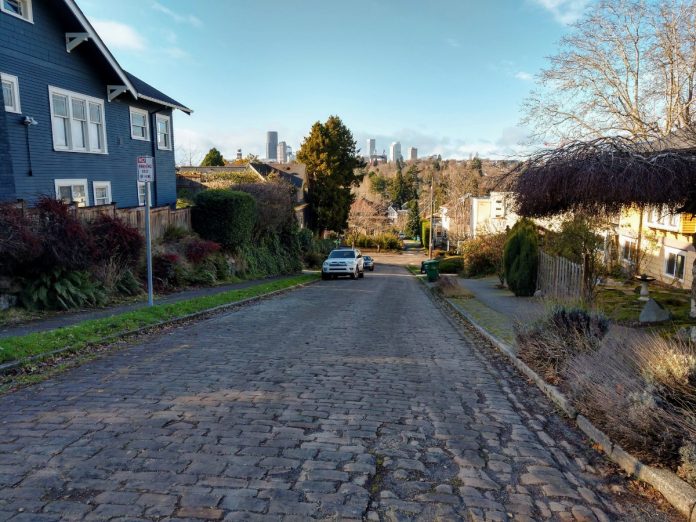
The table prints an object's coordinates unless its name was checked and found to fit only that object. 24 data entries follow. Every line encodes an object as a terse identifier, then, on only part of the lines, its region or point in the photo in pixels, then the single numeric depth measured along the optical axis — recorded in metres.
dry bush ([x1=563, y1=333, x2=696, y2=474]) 3.99
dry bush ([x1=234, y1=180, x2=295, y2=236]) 27.03
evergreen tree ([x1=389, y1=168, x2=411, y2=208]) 106.81
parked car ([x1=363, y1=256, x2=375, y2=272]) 40.24
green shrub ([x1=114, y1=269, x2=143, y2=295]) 13.56
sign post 10.95
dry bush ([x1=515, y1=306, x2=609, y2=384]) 6.73
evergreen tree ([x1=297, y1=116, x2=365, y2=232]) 46.81
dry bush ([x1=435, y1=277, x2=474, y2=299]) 18.78
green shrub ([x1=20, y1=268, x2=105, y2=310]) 10.74
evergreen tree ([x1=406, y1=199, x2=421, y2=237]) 86.88
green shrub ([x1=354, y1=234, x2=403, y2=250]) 70.94
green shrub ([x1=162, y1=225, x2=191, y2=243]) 19.66
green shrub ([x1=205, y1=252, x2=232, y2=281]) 19.87
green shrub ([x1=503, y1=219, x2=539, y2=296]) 18.02
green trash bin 28.48
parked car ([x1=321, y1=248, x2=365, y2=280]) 26.98
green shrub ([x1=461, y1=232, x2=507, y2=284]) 29.56
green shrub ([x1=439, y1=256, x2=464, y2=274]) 40.17
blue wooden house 15.17
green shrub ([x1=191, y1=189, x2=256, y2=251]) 22.56
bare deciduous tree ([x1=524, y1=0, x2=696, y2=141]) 22.41
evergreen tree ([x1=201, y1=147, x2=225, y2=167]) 59.28
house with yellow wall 19.02
